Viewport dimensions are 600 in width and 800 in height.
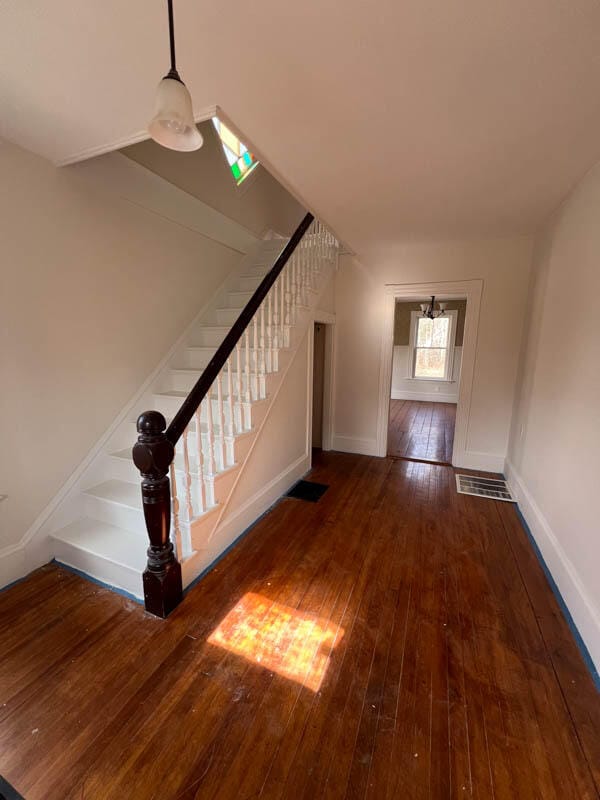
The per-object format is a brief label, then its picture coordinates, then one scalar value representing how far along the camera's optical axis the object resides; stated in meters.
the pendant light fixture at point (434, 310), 7.13
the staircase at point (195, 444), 1.87
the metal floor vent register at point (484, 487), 3.05
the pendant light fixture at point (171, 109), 0.87
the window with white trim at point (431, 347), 8.02
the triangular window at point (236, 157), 3.45
